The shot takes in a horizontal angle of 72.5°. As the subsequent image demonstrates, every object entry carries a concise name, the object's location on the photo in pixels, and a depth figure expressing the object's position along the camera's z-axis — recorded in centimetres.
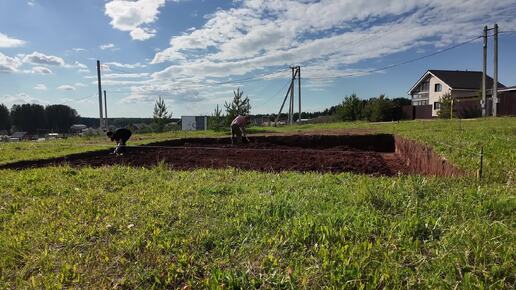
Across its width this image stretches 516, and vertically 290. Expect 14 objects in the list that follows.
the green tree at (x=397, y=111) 3691
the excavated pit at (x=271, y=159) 807
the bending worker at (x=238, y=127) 1354
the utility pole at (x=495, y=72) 2286
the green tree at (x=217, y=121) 2362
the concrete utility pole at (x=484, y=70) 2362
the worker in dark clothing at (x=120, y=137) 1036
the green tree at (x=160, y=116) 3048
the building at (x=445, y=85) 3966
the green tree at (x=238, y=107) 2454
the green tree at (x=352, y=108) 4019
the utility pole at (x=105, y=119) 3027
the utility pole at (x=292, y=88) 3650
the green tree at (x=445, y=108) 2808
